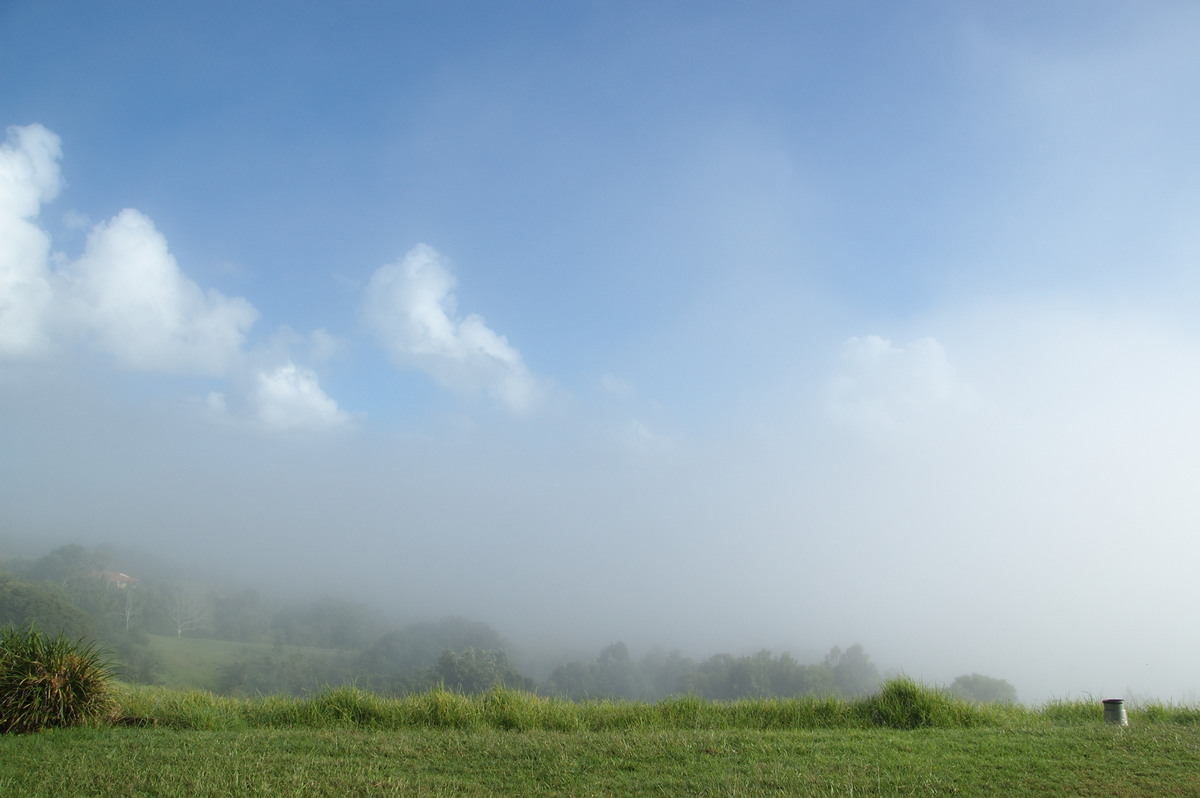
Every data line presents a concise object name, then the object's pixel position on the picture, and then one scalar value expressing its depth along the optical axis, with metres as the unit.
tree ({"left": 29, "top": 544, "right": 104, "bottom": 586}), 88.94
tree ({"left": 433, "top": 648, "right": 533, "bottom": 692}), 38.59
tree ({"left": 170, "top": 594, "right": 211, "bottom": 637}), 90.84
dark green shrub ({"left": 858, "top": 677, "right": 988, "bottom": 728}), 11.79
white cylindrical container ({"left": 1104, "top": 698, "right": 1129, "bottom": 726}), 11.52
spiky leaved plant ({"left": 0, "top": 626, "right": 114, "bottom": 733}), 10.64
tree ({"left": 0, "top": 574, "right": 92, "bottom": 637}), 45.38
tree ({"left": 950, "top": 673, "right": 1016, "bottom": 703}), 33.44
